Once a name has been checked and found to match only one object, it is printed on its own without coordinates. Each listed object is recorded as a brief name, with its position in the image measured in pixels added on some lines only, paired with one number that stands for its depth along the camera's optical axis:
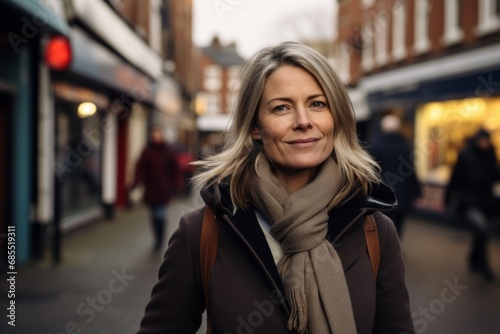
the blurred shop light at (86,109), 11.19
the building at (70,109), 7.79
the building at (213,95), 60.53
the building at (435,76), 13.32
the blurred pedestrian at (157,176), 9.31
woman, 1.79
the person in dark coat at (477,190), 7.49
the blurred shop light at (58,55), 7.77
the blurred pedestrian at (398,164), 8.05
